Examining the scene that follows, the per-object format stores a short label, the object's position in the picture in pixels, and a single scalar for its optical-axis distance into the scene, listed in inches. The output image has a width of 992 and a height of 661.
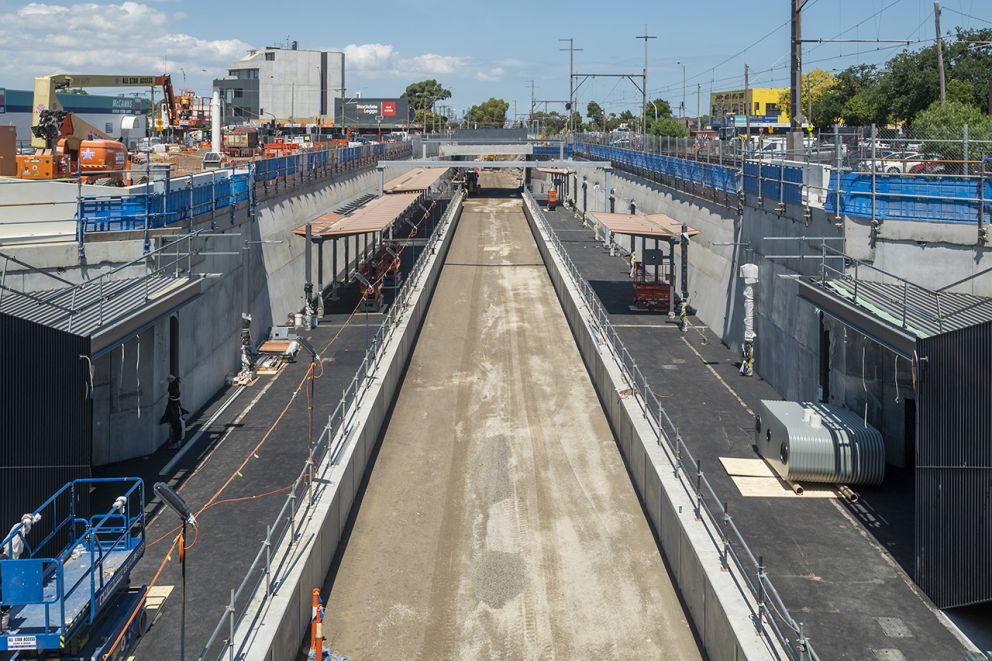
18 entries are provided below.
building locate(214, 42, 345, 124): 5782.5
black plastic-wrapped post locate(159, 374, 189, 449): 820.0
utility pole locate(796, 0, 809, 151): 1165.1
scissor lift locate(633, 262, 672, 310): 1403.8
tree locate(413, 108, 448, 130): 7472.0
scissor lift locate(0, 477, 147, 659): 420.8
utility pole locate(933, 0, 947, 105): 1998.8
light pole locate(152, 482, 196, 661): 387.2
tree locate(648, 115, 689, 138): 4197.8
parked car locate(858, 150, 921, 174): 847.5
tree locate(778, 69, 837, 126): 4510.3
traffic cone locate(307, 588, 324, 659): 529.4
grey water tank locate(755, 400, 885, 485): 707.4
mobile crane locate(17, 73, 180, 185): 1163.3
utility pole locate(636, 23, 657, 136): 2800.2
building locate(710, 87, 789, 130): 5812.0
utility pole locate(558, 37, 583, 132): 3627.0
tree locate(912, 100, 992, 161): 1122.4
